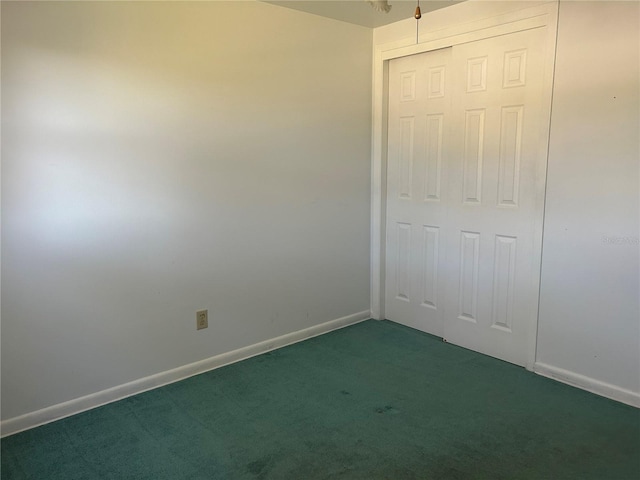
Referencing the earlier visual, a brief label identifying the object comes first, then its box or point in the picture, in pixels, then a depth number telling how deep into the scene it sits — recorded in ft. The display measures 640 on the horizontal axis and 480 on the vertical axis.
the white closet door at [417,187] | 10.73
